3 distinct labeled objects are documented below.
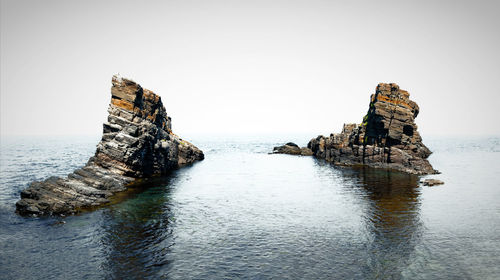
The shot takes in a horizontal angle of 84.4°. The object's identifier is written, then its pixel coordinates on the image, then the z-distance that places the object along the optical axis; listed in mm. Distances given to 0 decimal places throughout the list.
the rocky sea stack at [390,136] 68250
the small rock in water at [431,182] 49906
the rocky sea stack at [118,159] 34188
